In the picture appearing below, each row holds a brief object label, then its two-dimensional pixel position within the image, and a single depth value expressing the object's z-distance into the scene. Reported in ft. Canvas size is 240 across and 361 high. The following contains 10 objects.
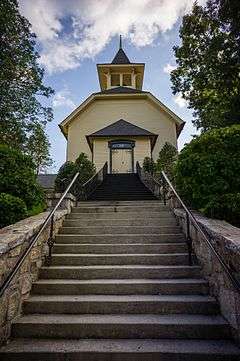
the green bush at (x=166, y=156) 56.19
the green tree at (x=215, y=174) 16.81
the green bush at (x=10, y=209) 16.72
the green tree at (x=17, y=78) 40.27
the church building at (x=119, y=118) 68.85
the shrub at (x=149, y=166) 52.75
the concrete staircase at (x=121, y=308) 9.57
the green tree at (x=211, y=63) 34.83
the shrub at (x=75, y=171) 39.76
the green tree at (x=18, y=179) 18.98
